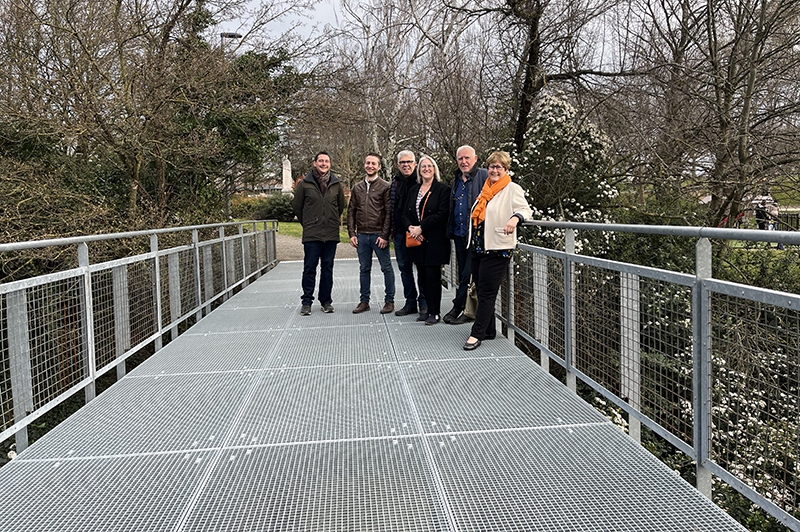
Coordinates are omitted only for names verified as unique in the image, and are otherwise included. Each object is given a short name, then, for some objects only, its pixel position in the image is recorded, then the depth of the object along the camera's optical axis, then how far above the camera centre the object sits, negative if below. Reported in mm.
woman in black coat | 5582 +11
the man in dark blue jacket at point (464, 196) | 5184 +236
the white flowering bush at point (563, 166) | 10250 +932
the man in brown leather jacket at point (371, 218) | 6141 +75
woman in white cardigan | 4387 -38
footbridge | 2332 -998
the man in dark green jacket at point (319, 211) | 6297 +161
